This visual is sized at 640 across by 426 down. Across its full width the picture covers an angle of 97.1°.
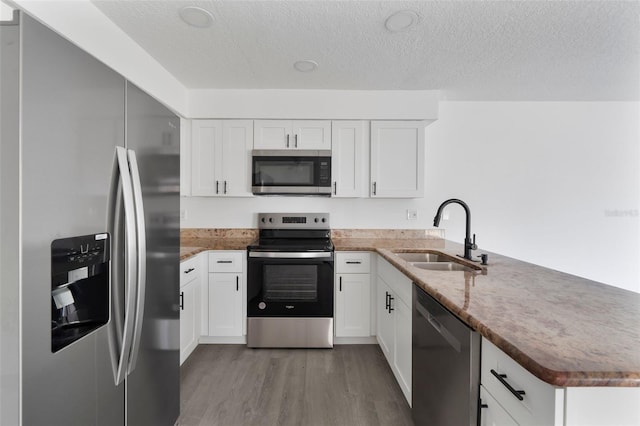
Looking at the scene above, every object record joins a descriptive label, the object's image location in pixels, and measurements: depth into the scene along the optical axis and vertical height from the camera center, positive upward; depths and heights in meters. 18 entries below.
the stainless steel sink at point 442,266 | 1.97 -0.40
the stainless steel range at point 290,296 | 2.57 -0.81
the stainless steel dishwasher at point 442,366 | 0.99 -0.65
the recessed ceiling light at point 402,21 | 1.68 +1.17
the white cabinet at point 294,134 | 2.89 +0.77
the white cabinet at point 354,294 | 2.67 -0.80
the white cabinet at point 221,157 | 2.91 +0.52
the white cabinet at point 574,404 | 0.67 -0.47
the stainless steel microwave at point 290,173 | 2.86 +0.36
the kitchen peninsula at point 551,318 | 0.66 -0.35
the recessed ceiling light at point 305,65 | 2.30 +1.20
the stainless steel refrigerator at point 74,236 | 0.69 -0.09
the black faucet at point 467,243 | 1.92 -0.22
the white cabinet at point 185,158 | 2.89 +0.51
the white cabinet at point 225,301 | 2.64 -0.87
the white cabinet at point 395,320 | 1.75 -0.81
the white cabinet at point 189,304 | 2.22 -0.81
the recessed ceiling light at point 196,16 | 1.67 +1.17
